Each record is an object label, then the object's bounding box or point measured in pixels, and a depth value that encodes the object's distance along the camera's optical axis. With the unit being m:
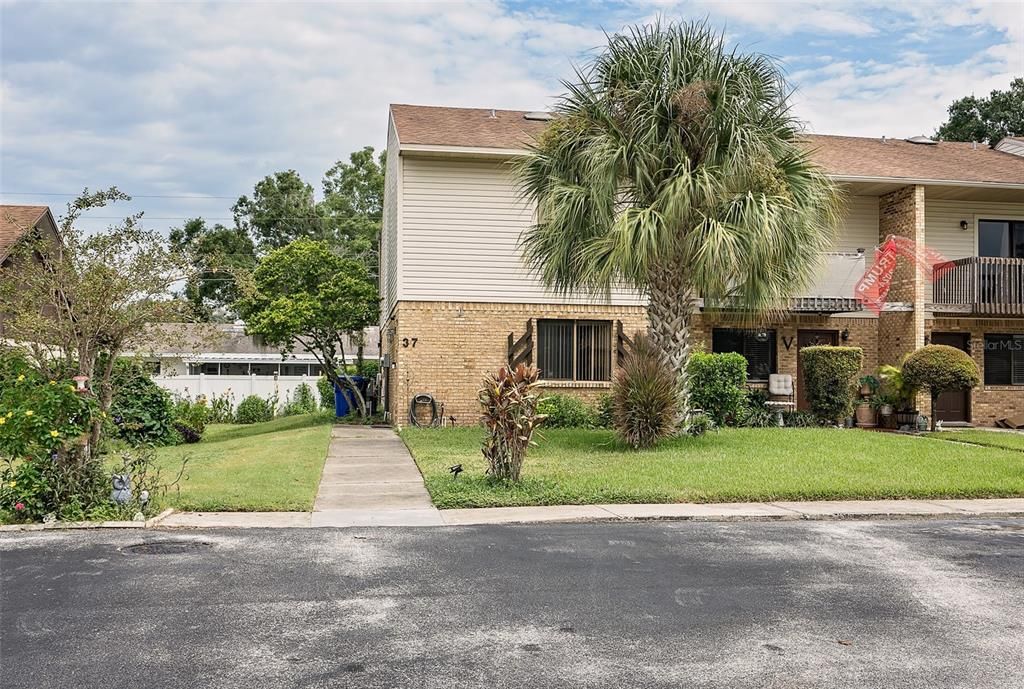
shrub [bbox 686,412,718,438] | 15.75
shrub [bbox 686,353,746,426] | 18.22
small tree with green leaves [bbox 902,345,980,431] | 17.94
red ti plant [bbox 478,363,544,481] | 10.64
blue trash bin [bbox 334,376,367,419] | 24.17
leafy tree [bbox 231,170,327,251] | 44.50
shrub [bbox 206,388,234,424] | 27.09
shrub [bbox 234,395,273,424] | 27.27
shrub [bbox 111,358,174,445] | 16.92
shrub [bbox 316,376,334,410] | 27.95
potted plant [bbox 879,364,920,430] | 19.31
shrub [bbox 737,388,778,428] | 19.47
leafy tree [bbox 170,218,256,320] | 38.12
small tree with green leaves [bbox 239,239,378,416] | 21.67
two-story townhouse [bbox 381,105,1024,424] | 19.23
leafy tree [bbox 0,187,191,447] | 9.27
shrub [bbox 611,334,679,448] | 14.49
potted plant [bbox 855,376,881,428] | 20.03
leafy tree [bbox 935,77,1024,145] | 41.53
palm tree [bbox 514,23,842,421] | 14.00
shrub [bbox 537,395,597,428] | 18.84
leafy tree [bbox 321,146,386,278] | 43.59
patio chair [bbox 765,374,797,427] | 20.14
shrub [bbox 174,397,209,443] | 18.83
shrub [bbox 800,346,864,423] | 19.47
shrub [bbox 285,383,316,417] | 28.77
